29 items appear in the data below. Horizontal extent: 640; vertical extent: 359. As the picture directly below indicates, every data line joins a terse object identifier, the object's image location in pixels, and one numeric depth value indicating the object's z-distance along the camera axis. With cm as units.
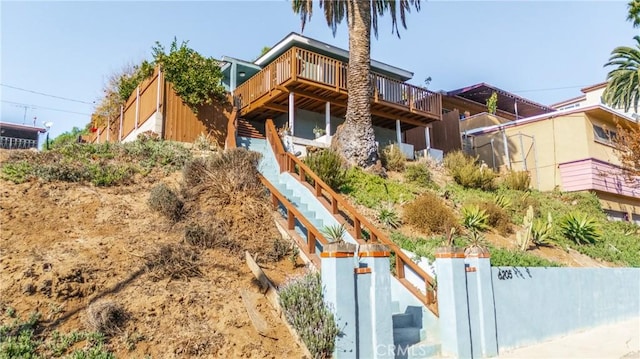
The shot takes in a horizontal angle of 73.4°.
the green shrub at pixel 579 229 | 1238
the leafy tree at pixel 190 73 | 1431
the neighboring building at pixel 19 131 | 2997
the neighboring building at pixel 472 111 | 2173
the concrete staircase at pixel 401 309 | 606
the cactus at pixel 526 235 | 1042
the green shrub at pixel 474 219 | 1112
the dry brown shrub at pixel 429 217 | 1036
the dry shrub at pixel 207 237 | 705
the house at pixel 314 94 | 1536
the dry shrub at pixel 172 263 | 604
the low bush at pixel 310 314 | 496
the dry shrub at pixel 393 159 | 1498
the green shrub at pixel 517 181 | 1680
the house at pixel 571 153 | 1861
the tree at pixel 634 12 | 2181
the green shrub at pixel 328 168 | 1109
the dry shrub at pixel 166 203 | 782
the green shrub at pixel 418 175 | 1398
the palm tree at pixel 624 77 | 2211
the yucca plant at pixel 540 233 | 1101
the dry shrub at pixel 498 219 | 1163
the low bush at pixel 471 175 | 1512
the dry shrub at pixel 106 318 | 477
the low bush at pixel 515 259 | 814
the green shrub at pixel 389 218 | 1012
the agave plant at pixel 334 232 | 803
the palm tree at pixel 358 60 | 1392
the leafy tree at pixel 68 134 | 3351
